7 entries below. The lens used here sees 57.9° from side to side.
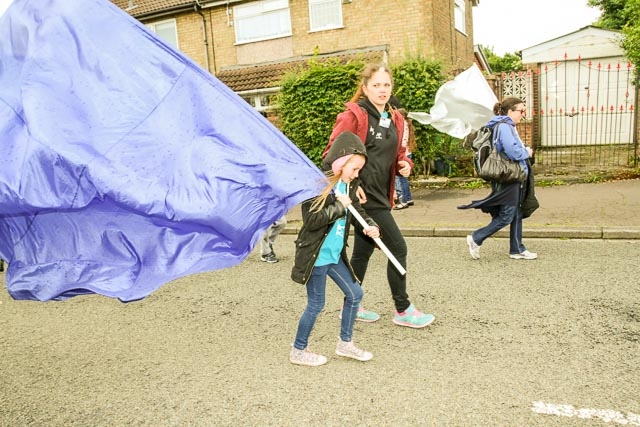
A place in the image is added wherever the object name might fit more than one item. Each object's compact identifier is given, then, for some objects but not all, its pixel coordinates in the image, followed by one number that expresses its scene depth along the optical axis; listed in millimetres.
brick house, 16422
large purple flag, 3135
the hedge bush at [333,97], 11820
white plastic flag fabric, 9406
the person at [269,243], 6969
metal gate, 14211
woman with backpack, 6105
